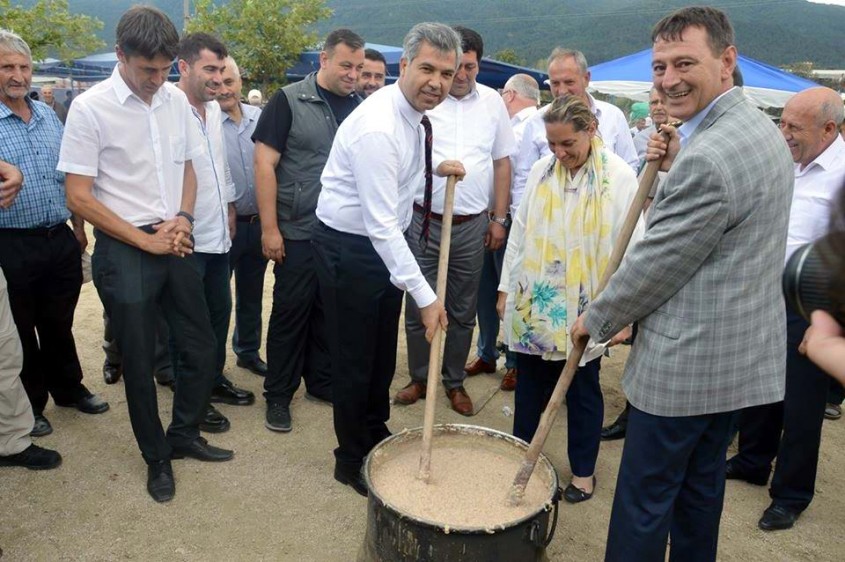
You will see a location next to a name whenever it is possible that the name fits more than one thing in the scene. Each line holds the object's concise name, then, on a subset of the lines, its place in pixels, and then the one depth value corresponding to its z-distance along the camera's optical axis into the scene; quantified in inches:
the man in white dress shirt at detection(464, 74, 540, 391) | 183.0
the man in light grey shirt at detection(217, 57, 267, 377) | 170.7
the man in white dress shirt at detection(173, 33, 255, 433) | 148.0
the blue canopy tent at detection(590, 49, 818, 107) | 454.9
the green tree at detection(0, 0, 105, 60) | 738.8
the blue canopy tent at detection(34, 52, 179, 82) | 880.3
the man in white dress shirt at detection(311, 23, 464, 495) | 107.3
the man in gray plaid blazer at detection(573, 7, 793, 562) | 79.0
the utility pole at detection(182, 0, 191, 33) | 868.0
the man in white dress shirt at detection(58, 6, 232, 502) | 112.6
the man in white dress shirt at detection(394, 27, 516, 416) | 158.1
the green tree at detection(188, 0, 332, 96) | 870.4
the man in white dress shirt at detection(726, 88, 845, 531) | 123.3
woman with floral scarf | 117.8
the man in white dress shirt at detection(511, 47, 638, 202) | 169.6
